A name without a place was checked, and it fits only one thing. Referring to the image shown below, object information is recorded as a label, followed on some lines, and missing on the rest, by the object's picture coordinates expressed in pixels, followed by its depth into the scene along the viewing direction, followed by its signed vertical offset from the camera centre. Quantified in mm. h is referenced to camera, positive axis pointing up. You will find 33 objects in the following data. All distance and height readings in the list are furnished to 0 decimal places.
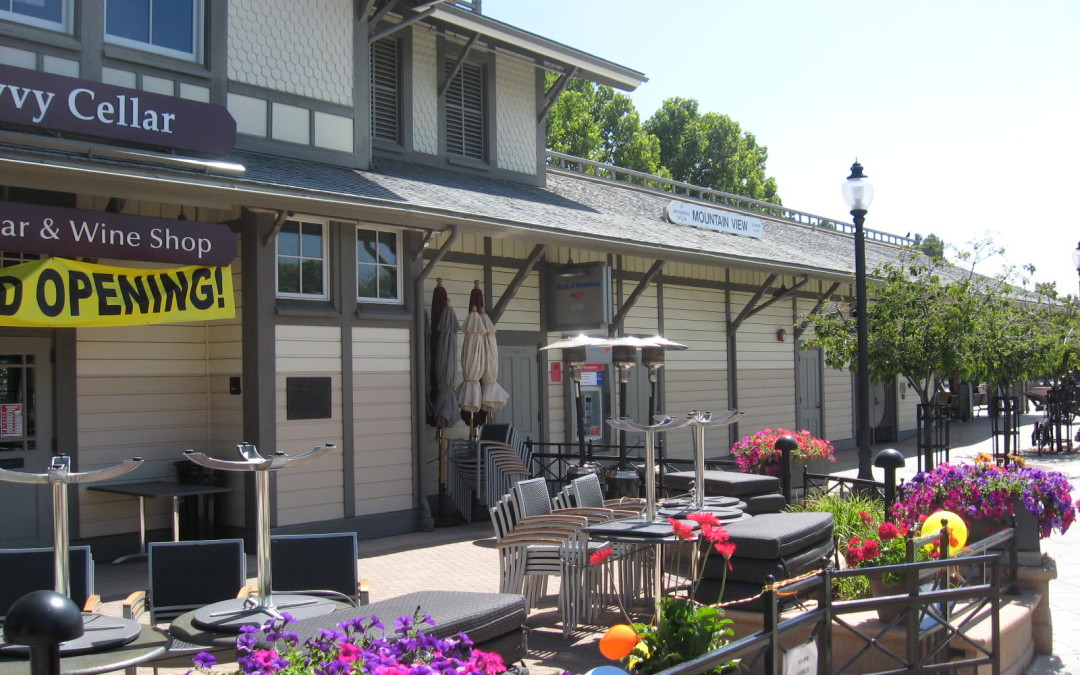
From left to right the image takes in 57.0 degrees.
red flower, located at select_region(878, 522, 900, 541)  5922 -1069
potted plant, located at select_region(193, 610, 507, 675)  3025 -935
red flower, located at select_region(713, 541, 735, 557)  4816 -943
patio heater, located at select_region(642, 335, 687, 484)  13164 +6
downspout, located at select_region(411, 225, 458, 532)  11953 -315
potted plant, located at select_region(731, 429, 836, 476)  11203 -1130
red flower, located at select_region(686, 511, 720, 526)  5002 -830
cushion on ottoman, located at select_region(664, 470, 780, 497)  9586 -1256
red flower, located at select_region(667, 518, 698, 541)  5168 -908
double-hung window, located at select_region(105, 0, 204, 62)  10500 +3675
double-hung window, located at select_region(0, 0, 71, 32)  9641 +3504
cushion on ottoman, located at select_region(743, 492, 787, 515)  9531 -1440
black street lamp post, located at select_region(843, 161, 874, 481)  10352 +713
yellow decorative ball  6258 -1122
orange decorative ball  3842 -1106
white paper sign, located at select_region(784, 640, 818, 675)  4141 -1303
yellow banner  8711 +669
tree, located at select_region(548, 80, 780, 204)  47188 +11088
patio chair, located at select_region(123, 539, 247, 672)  5551 -1200
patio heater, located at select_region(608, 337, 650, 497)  11906 -1025
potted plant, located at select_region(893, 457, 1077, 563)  6754 -1025
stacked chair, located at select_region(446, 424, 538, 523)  12164 -1353
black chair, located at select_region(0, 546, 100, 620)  5250 -1104
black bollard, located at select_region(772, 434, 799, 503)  9727 -1034
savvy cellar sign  8875 +2419
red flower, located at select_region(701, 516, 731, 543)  4973 -890
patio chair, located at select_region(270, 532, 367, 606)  5715 -1179
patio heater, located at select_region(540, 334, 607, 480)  12516 -39
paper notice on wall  9672 -509
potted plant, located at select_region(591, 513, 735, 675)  4176 -1193
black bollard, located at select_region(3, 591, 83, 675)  2633 -687
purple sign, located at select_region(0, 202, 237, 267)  8484 +1188
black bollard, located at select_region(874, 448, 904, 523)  7613 -866
